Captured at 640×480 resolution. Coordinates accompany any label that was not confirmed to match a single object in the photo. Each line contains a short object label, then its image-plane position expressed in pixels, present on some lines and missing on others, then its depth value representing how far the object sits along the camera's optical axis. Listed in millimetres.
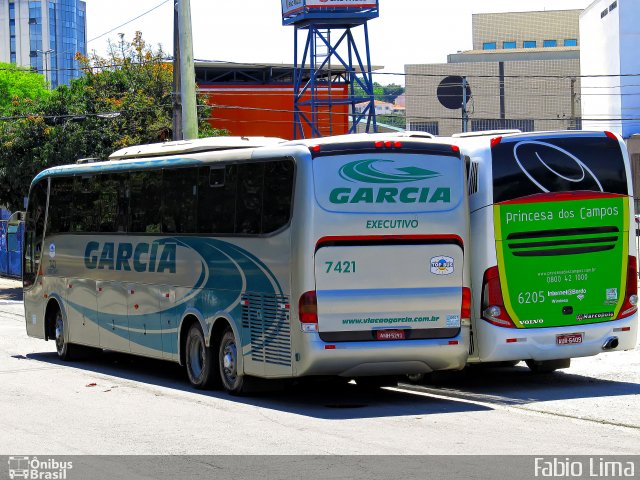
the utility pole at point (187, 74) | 27484
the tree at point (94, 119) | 42594
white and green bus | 15055
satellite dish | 92000
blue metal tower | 54188
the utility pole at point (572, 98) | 68225
